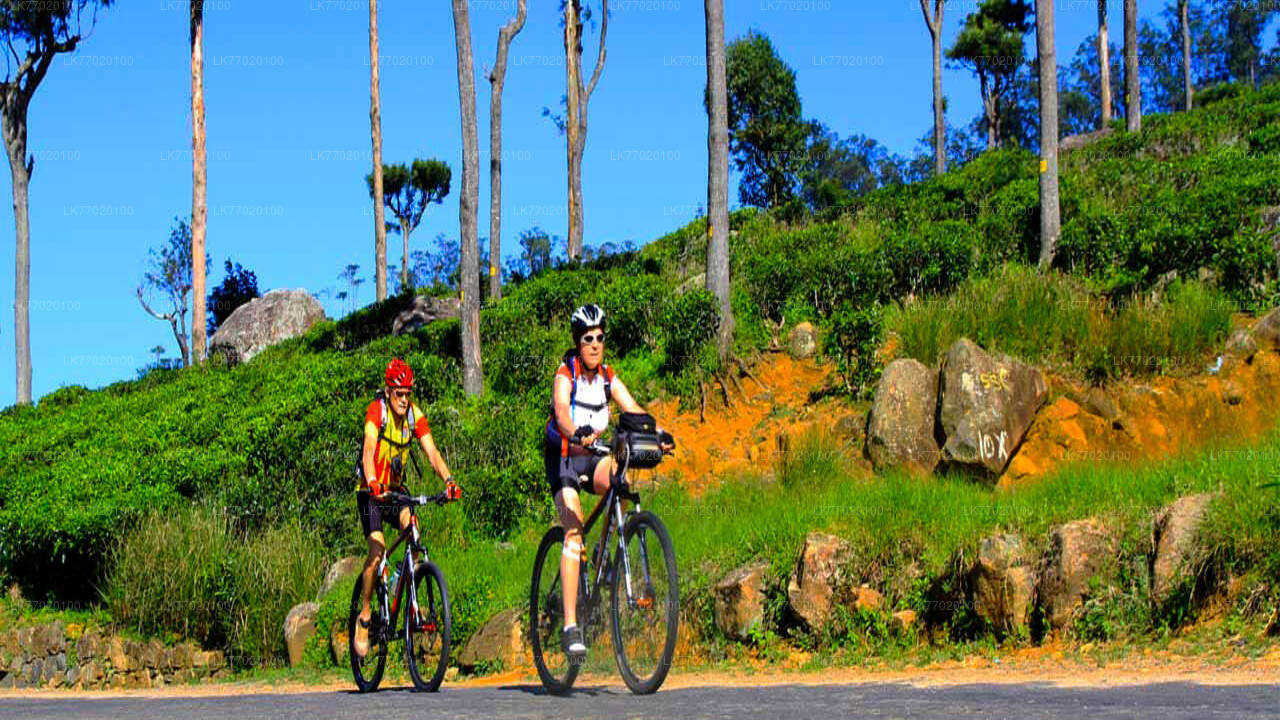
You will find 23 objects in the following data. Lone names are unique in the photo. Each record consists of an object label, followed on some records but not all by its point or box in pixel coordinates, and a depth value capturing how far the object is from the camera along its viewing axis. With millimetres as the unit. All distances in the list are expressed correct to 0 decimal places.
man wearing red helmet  10047
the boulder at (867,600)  10734
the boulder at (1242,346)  15578
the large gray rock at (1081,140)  35891
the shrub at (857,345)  17047
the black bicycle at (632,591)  7750
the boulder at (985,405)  14695
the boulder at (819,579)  10836
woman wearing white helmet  8328
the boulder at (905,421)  15180
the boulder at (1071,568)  9781
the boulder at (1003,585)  9984
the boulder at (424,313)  32781
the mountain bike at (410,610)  9477
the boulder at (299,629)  14484
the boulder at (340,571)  15422
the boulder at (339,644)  13675
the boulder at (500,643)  12117
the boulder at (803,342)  18614
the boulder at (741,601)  11164
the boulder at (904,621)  10547
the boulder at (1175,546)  9414
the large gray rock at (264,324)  39500
